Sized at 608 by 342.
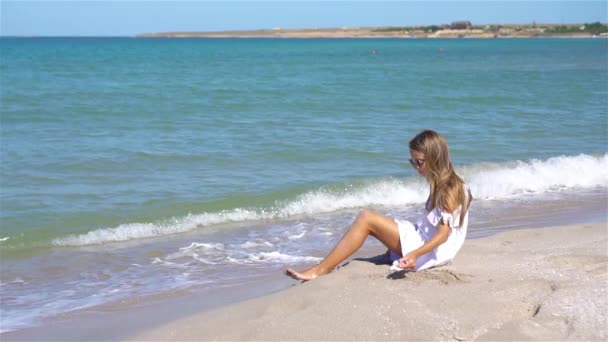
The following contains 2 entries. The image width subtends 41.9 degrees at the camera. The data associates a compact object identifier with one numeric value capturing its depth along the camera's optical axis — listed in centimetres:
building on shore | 17386
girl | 545
